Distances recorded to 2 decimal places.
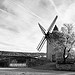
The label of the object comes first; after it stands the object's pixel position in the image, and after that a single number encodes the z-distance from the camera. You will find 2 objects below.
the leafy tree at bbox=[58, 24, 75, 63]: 34.31
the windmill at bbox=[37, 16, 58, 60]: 45.91
